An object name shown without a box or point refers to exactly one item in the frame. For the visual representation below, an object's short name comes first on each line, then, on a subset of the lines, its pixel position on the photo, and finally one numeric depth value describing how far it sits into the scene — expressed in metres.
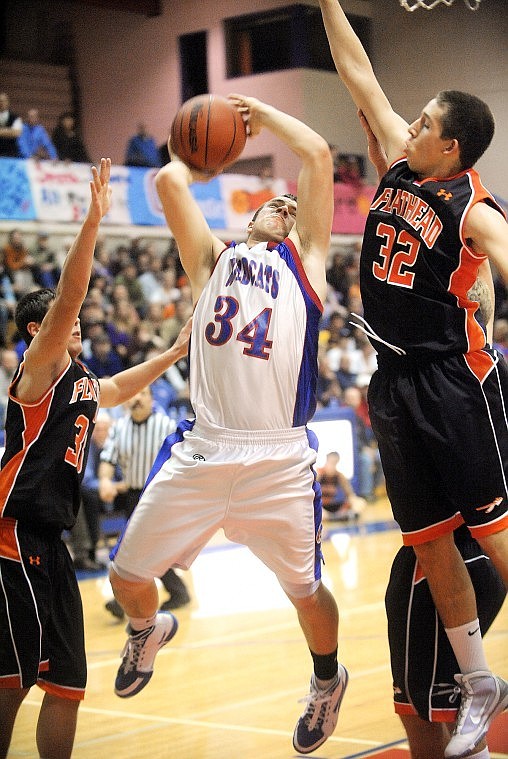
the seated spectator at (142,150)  18.45
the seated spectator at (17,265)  14.40
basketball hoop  4.66
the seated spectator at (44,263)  14.65
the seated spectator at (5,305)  13.63
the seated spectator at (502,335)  17.03
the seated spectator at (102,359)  13.13
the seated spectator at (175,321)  14.89
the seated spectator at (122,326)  13.85
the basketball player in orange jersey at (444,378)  3.87
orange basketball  4.23
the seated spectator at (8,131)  15.86
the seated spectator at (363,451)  14.29
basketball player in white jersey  4.12
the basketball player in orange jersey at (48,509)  4.05
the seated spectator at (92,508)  10.29
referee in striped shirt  8.86
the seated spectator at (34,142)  16.17
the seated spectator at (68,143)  17.22
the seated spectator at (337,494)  13.20
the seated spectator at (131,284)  15.70
